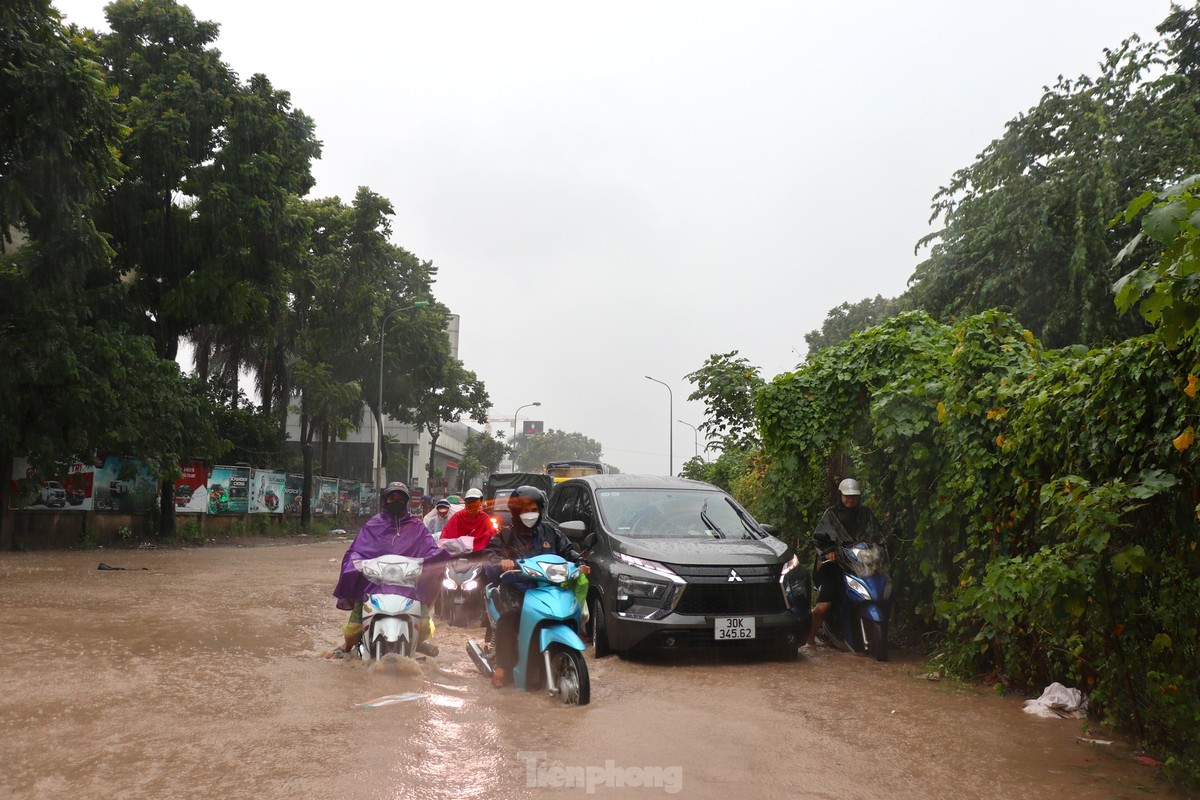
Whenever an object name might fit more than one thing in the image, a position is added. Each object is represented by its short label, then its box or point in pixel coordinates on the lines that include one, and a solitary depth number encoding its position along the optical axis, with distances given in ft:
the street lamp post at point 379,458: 140.01
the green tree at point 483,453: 302.45
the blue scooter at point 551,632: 22.75
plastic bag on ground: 21.81
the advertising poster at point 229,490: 101.09
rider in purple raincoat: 27.73
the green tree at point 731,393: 58.44
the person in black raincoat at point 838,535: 30.07
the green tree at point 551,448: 475.72
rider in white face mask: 25.08
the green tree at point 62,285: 59.06
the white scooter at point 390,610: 26.21
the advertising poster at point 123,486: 81.41
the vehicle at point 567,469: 99.35
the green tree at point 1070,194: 62.18
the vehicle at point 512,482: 89.10
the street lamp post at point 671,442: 199.35
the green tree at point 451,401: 167.63
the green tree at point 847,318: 170.60
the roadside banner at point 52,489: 70.54
